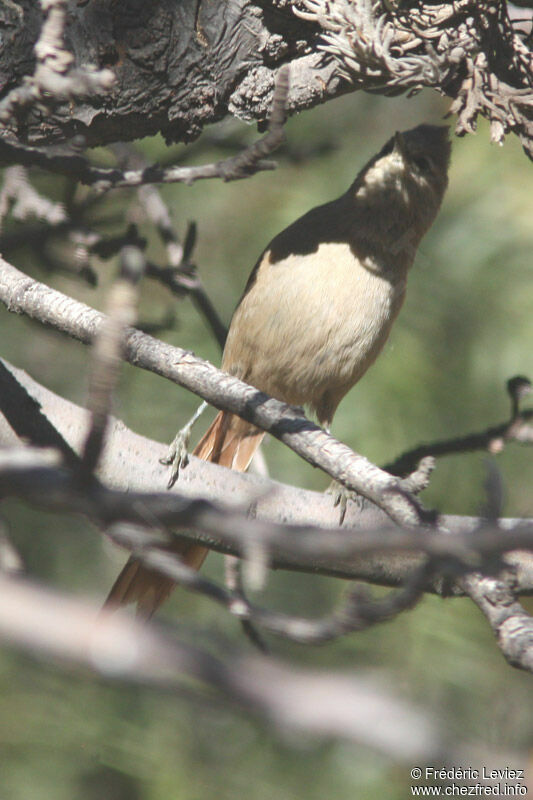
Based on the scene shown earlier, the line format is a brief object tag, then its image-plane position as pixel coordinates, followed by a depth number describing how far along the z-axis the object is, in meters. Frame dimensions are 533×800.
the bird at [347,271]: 5.95
